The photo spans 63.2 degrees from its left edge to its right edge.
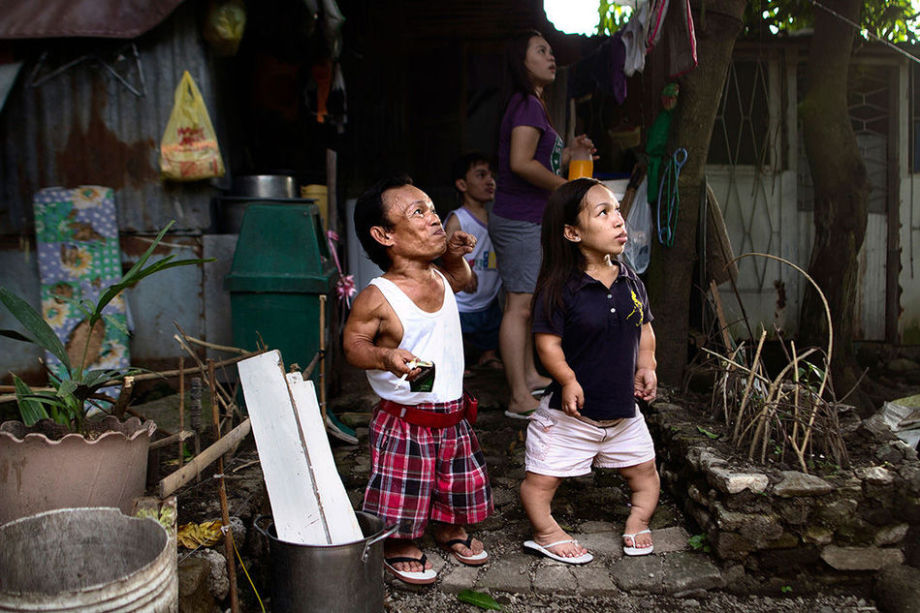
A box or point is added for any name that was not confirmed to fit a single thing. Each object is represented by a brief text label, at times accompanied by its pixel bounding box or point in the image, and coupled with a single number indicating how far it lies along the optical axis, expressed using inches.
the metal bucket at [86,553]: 69.0
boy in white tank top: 210.1
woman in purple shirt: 165.6
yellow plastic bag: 187.2
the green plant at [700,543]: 124.5
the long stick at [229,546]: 92.5
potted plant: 82.2
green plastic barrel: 166.4
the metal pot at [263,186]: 211.2
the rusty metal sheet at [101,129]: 187.8
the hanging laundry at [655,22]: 172.4
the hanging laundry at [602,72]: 207.0
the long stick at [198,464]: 84.7
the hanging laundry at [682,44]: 162.6
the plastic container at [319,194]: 234.5
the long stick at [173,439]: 101.3
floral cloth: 186.7
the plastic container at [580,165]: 177.2
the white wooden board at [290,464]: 97.8
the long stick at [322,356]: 143.5
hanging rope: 181.3
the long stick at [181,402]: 102.2
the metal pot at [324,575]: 92.0
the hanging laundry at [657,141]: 187.0
